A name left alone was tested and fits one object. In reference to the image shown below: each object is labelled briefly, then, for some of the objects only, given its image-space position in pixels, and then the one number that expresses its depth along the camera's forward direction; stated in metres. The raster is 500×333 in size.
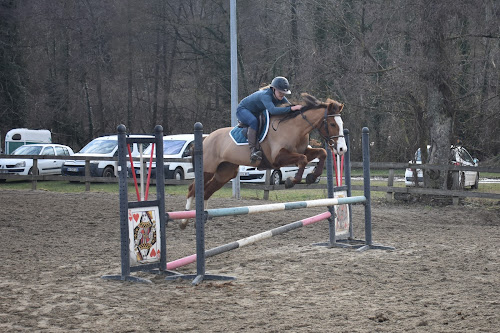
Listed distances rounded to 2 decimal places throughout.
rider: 15.74
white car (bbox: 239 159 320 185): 36.79
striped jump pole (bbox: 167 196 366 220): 12.09
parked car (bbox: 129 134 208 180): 37.72
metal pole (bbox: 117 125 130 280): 11.88
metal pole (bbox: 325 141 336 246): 16.50
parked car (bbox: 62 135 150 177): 38.59
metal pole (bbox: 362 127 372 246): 16.64
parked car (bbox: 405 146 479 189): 29.80
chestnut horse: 15.30
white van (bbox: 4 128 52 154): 52.99
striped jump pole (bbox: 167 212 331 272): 12.34
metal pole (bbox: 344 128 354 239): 17.22
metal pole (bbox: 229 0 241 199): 29.48
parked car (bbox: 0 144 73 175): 42.58
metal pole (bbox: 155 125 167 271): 12.58
